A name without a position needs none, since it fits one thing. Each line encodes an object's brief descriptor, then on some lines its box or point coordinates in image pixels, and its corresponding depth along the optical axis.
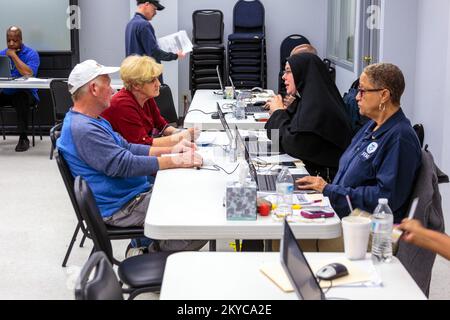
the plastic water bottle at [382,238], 2.60
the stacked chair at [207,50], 10.23
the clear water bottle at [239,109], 5.84
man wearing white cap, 3.78
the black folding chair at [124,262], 3.09
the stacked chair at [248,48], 10.26
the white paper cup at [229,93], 7.27
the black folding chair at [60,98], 7.82
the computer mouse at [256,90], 7.82
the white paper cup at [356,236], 2.56
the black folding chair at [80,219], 3.78
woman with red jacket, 4.76
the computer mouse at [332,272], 2.40
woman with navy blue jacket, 3.20
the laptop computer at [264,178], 3.56
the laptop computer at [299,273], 2.04
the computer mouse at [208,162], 4.15
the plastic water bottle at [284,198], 3.07
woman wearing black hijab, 4.29
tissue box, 2.98
